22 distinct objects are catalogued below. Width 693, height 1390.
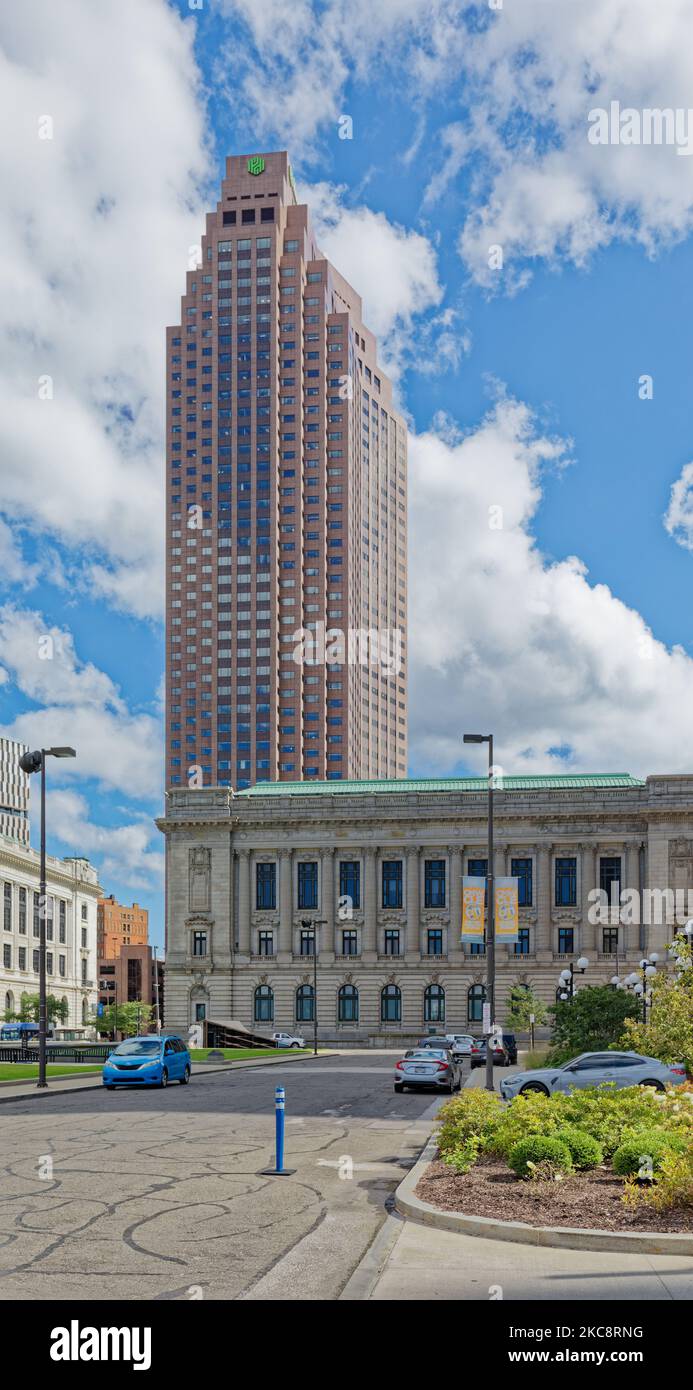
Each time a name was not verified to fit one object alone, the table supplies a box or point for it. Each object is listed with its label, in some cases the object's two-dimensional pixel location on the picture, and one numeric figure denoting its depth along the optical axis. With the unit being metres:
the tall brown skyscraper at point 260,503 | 175.75
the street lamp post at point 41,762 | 41.12
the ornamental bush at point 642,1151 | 16.27
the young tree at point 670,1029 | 33.91
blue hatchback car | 39.47
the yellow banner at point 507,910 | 43.22
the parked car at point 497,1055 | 60.22
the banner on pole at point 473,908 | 44.31
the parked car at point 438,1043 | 54.86
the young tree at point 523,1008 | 86.19
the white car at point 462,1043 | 63.61
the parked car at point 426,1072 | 40.72
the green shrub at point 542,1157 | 16.50
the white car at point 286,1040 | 90.69
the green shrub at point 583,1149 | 17.22
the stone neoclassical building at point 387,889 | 96.62
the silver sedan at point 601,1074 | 29.88
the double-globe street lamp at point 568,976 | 54.97
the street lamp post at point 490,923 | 41.81
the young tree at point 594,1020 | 41.47
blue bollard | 19.31
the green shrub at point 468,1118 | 19.30
